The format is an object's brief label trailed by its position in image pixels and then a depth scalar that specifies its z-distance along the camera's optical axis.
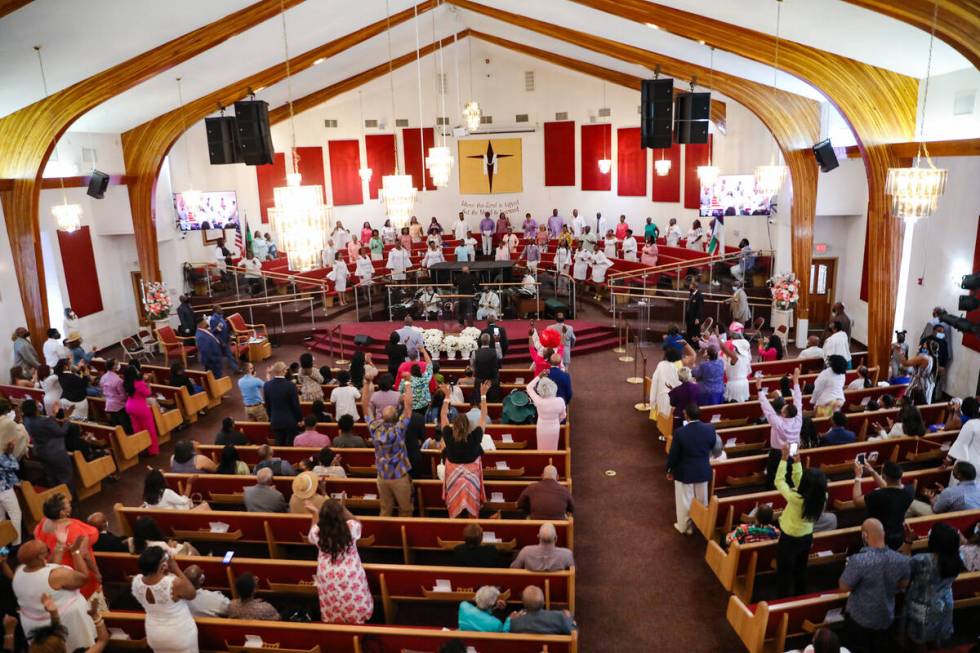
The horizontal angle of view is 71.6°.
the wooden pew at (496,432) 8.54
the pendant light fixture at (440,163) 12.54
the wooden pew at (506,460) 7.70
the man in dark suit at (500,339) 11.41
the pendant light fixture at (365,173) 12.42
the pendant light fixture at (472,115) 14.75
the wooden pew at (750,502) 6.70
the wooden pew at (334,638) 4.67
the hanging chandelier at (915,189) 7.27
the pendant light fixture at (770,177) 12.55
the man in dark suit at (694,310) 13.52
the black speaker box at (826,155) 12.24
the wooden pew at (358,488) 7.21
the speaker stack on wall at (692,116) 11.68
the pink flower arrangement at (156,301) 14.90
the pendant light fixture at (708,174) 14.20
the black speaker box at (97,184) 13.84
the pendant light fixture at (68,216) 12.01
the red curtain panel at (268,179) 21.11
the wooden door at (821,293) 15.79
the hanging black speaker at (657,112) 11.53
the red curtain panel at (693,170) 19.05
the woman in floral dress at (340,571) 4.86
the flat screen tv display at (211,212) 16.33
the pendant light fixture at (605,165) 20.98
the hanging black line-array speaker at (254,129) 11.59
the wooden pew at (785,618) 5.05
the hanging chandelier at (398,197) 10.73
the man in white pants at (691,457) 6.90
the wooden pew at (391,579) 5.48
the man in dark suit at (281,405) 8.36
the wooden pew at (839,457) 7.57
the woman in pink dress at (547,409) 7.80
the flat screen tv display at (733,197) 14.14
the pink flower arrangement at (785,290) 13.64
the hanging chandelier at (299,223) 6.63
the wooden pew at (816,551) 5.90
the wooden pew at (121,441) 9.31
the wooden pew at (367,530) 6.23
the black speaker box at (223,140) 12.46
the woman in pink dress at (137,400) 9.62
